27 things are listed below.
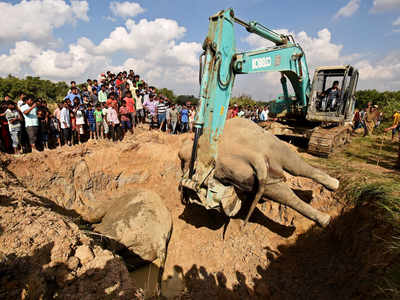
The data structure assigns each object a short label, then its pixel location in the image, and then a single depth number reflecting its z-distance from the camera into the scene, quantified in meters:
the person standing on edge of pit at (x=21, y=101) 6.22
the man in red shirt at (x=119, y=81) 9.84
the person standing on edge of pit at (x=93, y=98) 8.96
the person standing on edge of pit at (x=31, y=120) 6.10
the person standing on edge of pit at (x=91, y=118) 7.74
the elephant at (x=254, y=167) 3.92
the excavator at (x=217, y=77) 3.74
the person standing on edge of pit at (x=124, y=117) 8.16
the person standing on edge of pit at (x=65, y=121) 6.96
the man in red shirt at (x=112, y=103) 7.95
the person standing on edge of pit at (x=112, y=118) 7.75
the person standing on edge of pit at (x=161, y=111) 9.80
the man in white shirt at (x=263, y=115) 13.81
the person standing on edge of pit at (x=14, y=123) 5.81
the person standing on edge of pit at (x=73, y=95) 8.12
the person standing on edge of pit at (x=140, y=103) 9.78
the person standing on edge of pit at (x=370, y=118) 12.66
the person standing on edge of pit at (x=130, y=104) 8.51
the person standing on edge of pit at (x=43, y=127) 6.56
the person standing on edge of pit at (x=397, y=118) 11.33
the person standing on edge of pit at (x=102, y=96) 9.04
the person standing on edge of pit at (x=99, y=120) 7.87
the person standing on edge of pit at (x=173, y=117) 10.02
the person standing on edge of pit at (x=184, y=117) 10.66
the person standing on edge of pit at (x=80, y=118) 7.35
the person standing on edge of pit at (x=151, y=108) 9.84
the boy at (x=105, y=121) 7.92
